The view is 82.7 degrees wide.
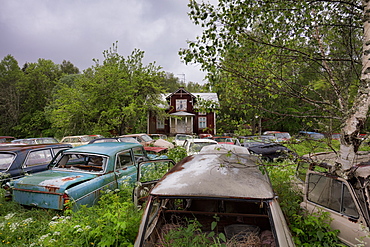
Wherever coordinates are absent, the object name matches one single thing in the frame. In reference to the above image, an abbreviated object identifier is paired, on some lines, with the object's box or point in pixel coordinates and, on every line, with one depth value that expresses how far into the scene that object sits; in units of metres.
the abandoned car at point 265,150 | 9.60
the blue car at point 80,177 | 3.96
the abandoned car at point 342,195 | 2.61
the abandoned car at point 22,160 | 5.41
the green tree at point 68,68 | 64.38
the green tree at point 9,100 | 38.50
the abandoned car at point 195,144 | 9.07
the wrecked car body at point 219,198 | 2.19
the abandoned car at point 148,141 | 14.04
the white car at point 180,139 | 16.83
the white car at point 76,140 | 14.88
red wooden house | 30.61
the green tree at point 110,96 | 18.11
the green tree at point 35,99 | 37.75
